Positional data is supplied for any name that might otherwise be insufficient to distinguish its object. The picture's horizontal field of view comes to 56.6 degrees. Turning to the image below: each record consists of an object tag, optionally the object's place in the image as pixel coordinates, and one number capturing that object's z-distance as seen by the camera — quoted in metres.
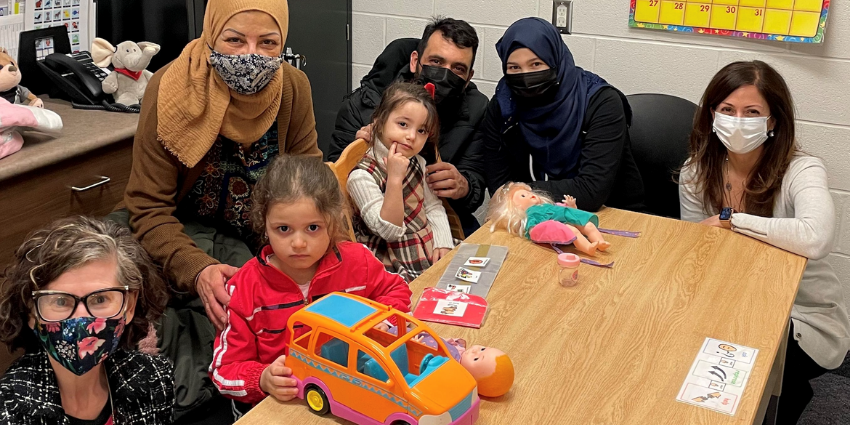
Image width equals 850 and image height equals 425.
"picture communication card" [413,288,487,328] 1.79
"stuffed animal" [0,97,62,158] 2.27
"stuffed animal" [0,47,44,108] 2.50
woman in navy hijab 2.56
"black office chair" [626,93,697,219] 2.85
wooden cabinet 2.28
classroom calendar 2.92
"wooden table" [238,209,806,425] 1.49
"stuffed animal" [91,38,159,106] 2.78
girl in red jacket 1.58
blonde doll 2.20
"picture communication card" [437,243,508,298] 1.97
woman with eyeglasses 1.44
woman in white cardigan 2.30
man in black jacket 2.68
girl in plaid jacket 2.26
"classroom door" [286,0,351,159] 3.53
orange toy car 1.32
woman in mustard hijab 2.03
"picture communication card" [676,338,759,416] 1.51
